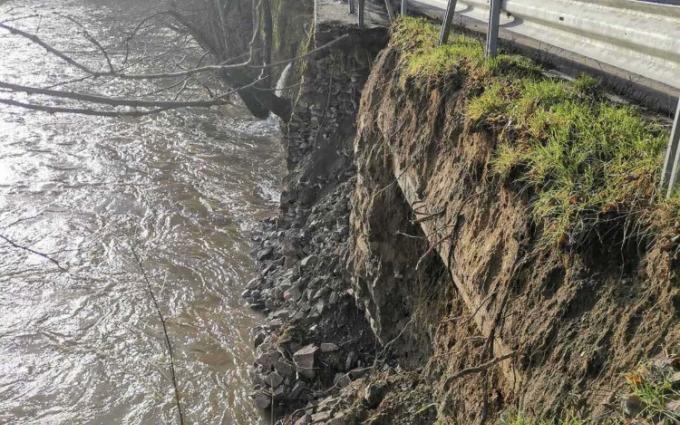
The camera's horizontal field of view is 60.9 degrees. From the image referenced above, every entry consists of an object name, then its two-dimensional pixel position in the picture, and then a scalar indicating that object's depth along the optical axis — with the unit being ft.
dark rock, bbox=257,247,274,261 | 29.14
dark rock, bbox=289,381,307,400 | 19.43
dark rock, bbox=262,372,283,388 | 20.21
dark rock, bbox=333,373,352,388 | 18.39
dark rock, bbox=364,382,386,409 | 15.90
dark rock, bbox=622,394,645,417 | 7.00
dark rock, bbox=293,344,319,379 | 19.76
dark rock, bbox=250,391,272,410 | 20.44
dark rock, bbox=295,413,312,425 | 17.53
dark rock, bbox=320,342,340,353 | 20.06
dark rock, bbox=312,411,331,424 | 16.93
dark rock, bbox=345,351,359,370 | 19.38
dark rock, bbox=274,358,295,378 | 20.20
